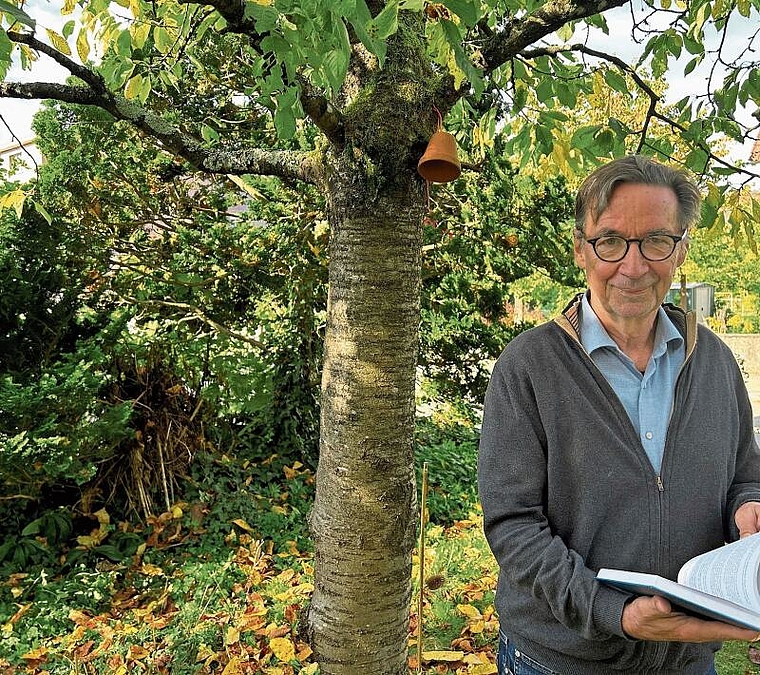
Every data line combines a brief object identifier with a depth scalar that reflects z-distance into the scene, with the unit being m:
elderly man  1.50
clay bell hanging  2.27
